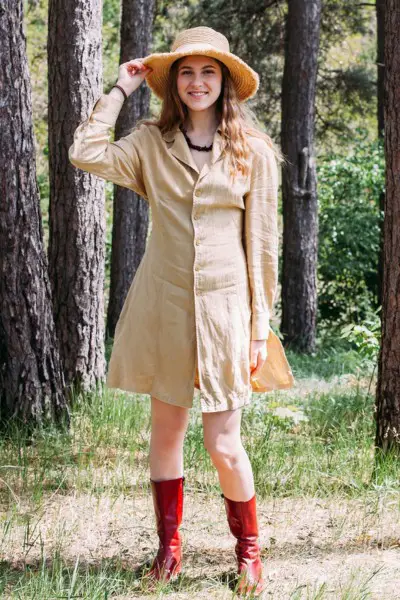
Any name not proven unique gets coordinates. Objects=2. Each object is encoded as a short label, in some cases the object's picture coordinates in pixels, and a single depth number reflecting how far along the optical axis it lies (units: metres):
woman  3.43
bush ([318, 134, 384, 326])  13.66
